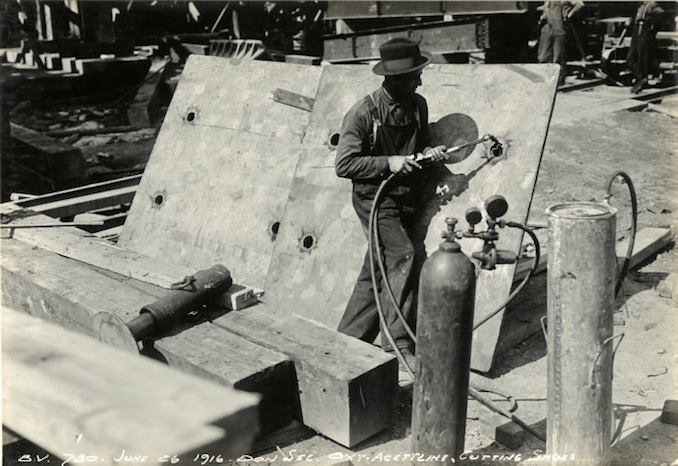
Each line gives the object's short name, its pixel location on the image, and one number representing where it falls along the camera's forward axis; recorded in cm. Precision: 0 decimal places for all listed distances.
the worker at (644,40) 1330
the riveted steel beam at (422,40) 1233
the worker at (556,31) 1337
